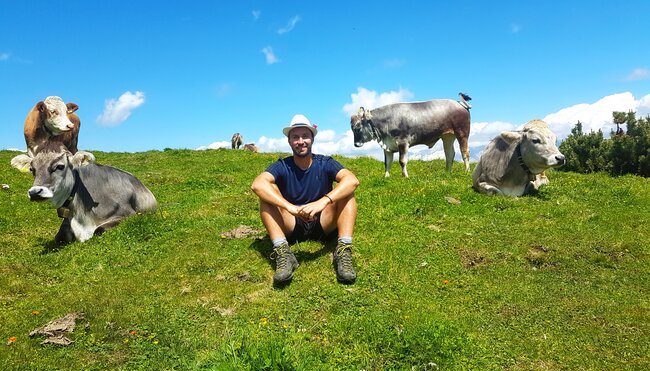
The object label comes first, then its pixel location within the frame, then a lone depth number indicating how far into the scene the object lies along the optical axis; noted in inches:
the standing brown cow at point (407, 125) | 618.2
